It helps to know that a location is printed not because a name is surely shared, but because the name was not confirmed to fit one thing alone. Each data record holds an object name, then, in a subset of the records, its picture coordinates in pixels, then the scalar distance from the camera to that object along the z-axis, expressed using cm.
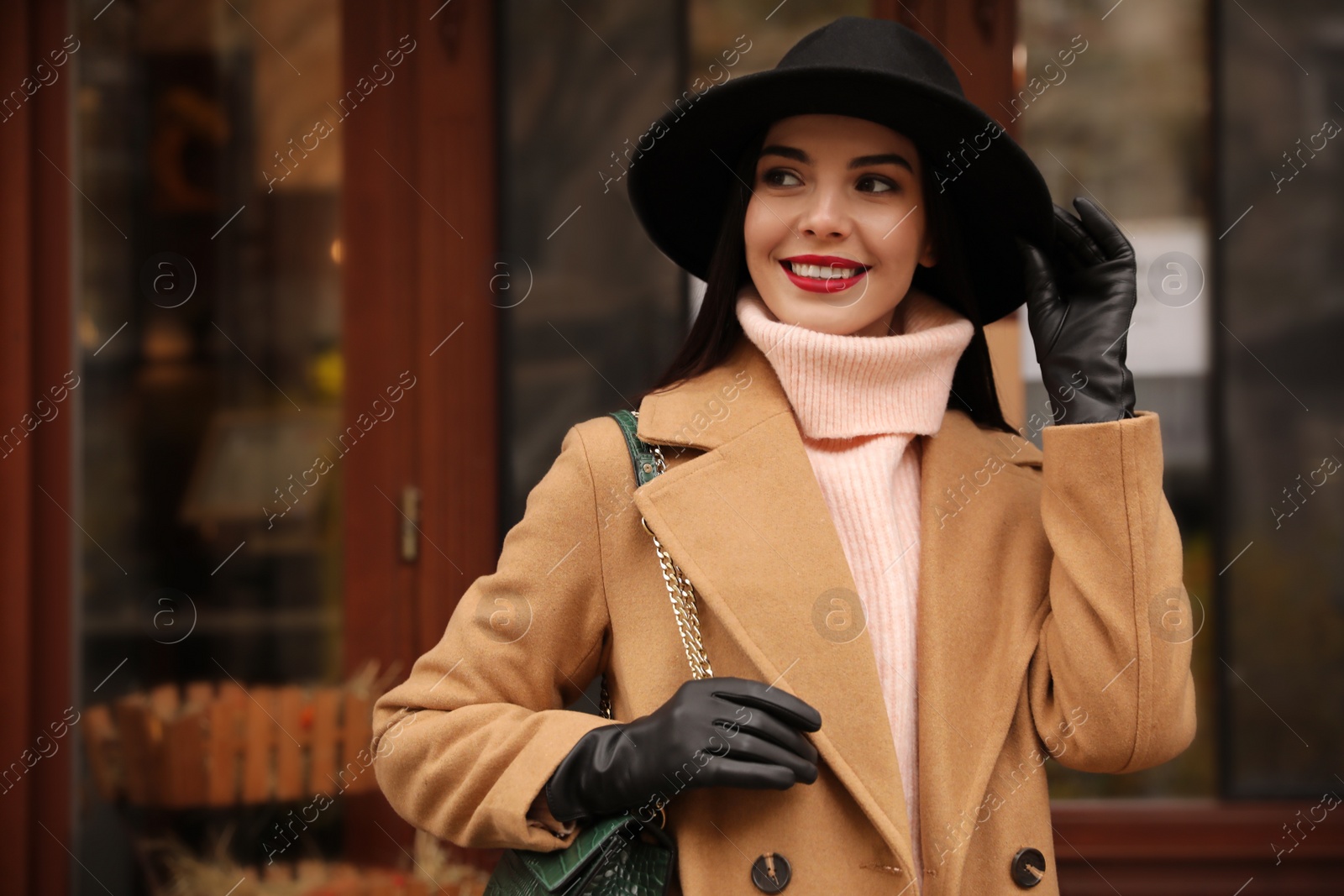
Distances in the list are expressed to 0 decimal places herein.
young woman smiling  320
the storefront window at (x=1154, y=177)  709
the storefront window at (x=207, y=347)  723
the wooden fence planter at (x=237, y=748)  679
